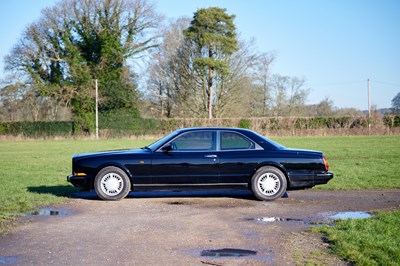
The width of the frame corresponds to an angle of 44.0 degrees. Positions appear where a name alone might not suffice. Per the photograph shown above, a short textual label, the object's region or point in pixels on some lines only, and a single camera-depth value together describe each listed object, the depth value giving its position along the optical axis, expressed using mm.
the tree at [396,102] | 77238
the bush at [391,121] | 47981
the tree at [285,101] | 72750
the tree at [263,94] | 69188
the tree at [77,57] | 52344
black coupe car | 9984
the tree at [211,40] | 56938
